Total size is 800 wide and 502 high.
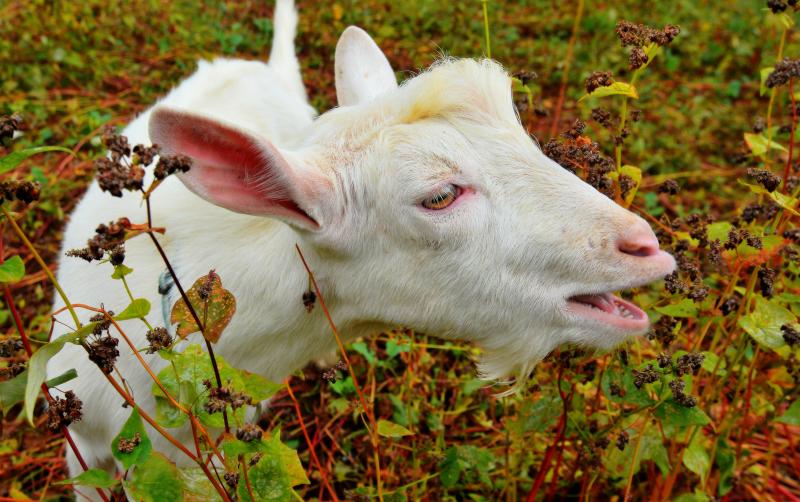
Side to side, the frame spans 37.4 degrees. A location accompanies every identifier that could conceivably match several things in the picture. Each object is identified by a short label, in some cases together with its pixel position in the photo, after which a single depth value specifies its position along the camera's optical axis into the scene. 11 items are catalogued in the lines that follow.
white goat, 0.77
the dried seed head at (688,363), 0.77
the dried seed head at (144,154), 0.63
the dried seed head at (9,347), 0.67
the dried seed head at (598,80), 0.80
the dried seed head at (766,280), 0.79
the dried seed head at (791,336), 0.76
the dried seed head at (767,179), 0.77
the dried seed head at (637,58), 0.78
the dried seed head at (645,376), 0.77
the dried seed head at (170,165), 0.63
